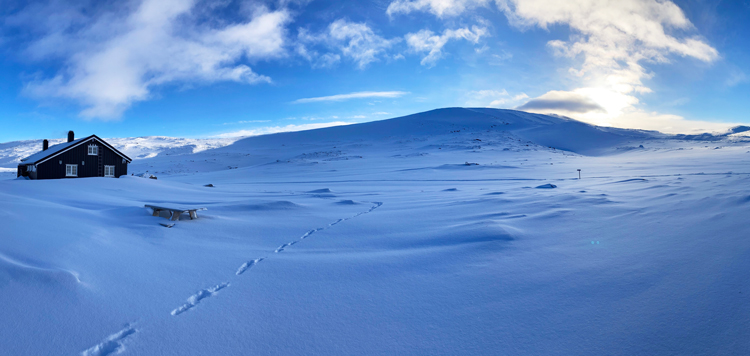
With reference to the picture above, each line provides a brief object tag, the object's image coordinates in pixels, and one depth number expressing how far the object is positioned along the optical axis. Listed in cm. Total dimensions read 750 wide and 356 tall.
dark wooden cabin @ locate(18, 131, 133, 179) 1952
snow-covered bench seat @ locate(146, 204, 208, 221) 757
